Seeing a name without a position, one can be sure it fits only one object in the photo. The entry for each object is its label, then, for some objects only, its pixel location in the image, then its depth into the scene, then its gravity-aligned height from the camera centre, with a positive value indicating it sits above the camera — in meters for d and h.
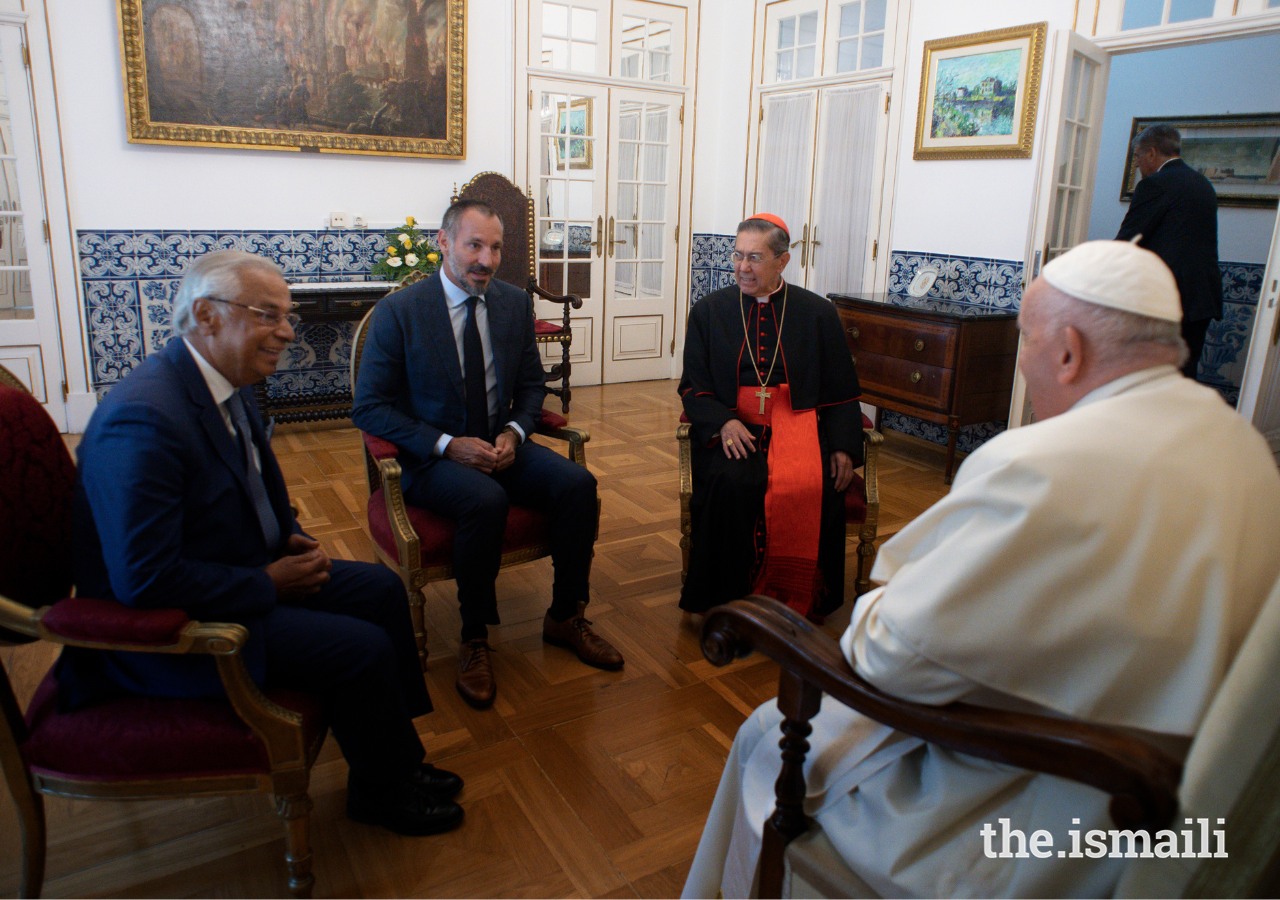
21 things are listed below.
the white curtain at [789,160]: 6.35 +0.56
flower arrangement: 5.76 -0.22
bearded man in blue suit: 2.63 -0.66
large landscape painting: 5.05 +0.88
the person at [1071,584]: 1.04 -0.41
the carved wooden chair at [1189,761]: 0.92 -0.57
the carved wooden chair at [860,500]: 3.12 -0.93
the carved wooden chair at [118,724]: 1.52 -0.92
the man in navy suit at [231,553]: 1.57 -0.65
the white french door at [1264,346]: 4.05 -0.43
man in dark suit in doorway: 4.52 +0.14
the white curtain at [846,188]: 5.82 +0.34
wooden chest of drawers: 4.64 -0.64
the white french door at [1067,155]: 4.31 +0.47
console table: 5.27 -0.56
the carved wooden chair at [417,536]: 2.57 -0.94
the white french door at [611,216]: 6.62 +0.10
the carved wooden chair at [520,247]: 6.05 -0.15
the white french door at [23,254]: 4.79 -0.26
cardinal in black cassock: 3.02 -0.70
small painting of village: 4.83 +0.84
